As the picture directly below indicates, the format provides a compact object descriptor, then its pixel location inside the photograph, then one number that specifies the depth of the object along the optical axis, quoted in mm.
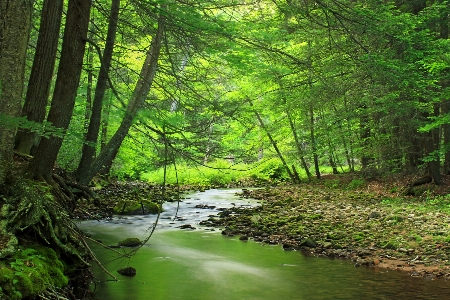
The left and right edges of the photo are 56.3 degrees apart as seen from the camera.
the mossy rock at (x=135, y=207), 11875
